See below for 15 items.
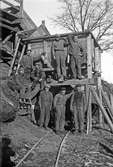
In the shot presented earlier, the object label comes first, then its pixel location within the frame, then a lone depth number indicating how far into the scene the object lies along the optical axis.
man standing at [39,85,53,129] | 13.69
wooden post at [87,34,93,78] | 14.84
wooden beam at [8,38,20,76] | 16.32
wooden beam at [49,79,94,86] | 14.61
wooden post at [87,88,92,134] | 14.36
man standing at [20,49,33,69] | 15.92
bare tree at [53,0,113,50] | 38.19
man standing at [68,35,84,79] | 14.41
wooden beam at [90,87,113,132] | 13.20
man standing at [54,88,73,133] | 13.45
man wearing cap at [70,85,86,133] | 13.46
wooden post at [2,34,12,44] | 16.85
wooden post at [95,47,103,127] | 17.88
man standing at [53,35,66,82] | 14.59
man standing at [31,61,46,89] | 15.17
